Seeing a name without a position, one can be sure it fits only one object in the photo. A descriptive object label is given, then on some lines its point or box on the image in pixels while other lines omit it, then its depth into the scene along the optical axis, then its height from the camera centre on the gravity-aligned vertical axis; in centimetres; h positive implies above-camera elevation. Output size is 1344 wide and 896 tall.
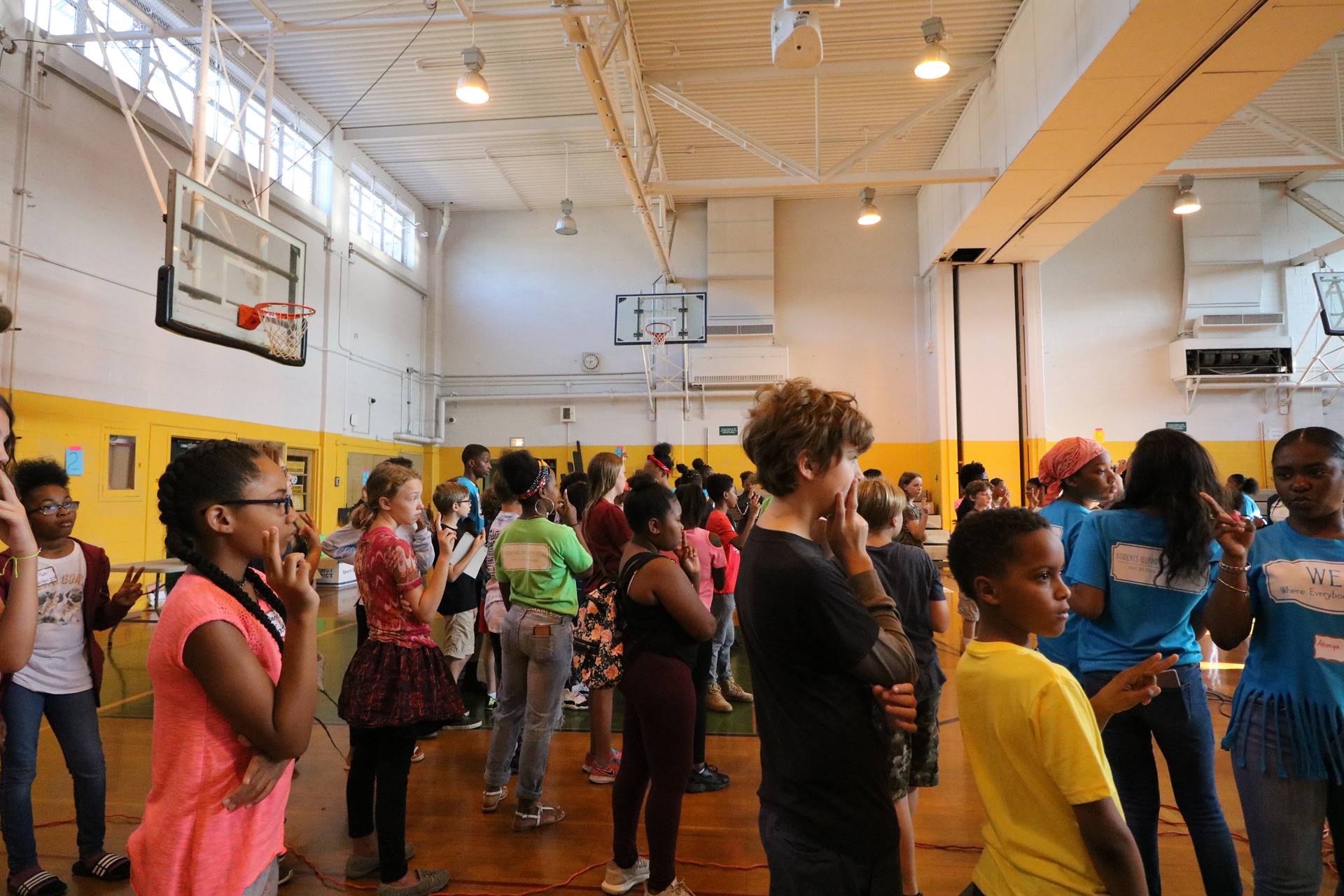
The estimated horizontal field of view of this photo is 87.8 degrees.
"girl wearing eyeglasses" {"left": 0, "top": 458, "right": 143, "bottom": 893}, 236 -72
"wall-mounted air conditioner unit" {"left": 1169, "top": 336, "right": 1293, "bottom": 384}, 1112 +200
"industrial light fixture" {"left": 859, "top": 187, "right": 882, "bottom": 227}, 979 +383
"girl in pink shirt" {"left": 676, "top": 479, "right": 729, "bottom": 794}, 325 -57
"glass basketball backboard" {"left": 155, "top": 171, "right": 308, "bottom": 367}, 544 +186
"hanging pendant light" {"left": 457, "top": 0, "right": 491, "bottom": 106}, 671 +390
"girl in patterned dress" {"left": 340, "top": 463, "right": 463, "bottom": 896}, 235 -71
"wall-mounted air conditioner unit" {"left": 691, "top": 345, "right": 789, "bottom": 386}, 1221 +205
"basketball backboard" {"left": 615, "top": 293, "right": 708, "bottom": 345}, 1140 +269
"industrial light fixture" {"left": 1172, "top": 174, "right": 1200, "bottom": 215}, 916 +372
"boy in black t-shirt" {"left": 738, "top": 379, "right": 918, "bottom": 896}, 122 -33
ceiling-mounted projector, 482 +312
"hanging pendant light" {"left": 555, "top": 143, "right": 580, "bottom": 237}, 1095 +406
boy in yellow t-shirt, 117 -44
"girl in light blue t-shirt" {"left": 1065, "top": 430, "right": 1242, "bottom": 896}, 185 -38
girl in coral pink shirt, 119 -37
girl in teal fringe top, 165 -44
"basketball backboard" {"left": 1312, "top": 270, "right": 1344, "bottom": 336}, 977 +262
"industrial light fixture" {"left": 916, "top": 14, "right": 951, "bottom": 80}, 623 +377
